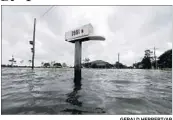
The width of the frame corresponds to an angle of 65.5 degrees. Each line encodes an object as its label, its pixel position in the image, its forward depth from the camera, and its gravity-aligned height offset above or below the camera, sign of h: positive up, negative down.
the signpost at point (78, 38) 4.34 +0.95
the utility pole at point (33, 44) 12.53 +2.08
